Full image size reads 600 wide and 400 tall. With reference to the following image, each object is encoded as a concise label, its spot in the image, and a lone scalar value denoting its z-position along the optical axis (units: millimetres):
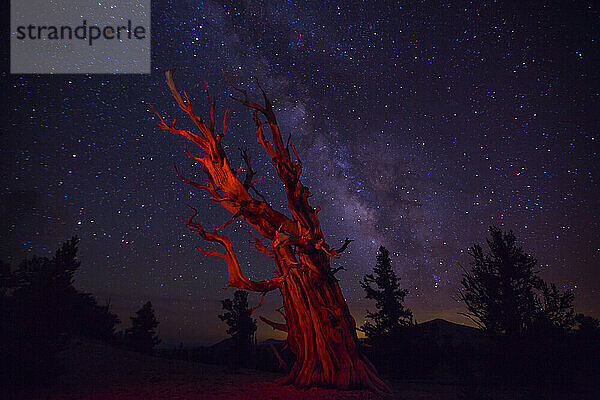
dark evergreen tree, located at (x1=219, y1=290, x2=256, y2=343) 25609
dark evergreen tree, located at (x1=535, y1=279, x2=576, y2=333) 11648
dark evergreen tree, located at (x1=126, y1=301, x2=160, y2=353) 26703
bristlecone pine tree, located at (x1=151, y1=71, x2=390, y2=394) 6902
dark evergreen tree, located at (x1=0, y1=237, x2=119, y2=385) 7113
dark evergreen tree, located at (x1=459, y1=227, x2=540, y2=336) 12391
